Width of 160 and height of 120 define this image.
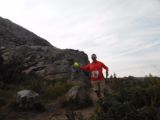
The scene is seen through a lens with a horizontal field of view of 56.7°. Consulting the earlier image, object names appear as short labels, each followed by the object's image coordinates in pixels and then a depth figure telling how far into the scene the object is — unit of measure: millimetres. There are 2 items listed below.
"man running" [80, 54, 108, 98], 5360
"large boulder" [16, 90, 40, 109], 5379
